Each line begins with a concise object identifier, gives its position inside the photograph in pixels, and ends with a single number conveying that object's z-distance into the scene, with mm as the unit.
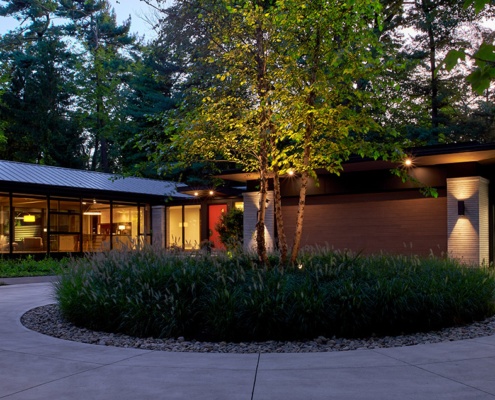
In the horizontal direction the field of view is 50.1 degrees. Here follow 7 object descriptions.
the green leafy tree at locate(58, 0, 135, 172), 43250
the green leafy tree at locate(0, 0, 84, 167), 36344
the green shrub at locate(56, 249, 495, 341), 7426
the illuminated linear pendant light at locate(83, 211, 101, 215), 24500
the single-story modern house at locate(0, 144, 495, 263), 15477
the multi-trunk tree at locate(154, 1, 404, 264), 8992
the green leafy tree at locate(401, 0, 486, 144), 25031
